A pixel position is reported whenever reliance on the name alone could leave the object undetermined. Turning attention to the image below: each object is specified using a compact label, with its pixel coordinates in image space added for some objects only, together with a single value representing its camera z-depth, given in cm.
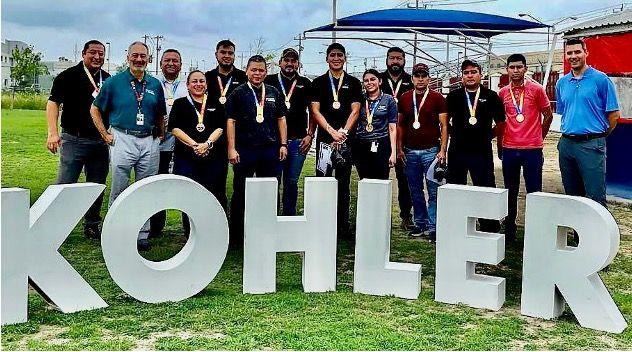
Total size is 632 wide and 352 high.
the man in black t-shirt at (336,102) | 621
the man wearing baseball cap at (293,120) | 644
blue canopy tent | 895
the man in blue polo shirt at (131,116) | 564
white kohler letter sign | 414
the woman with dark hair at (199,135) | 576
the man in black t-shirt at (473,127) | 607
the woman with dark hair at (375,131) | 631
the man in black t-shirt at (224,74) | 630
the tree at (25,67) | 4638
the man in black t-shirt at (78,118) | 610
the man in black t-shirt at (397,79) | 700
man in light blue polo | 559
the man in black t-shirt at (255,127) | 572
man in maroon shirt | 643
